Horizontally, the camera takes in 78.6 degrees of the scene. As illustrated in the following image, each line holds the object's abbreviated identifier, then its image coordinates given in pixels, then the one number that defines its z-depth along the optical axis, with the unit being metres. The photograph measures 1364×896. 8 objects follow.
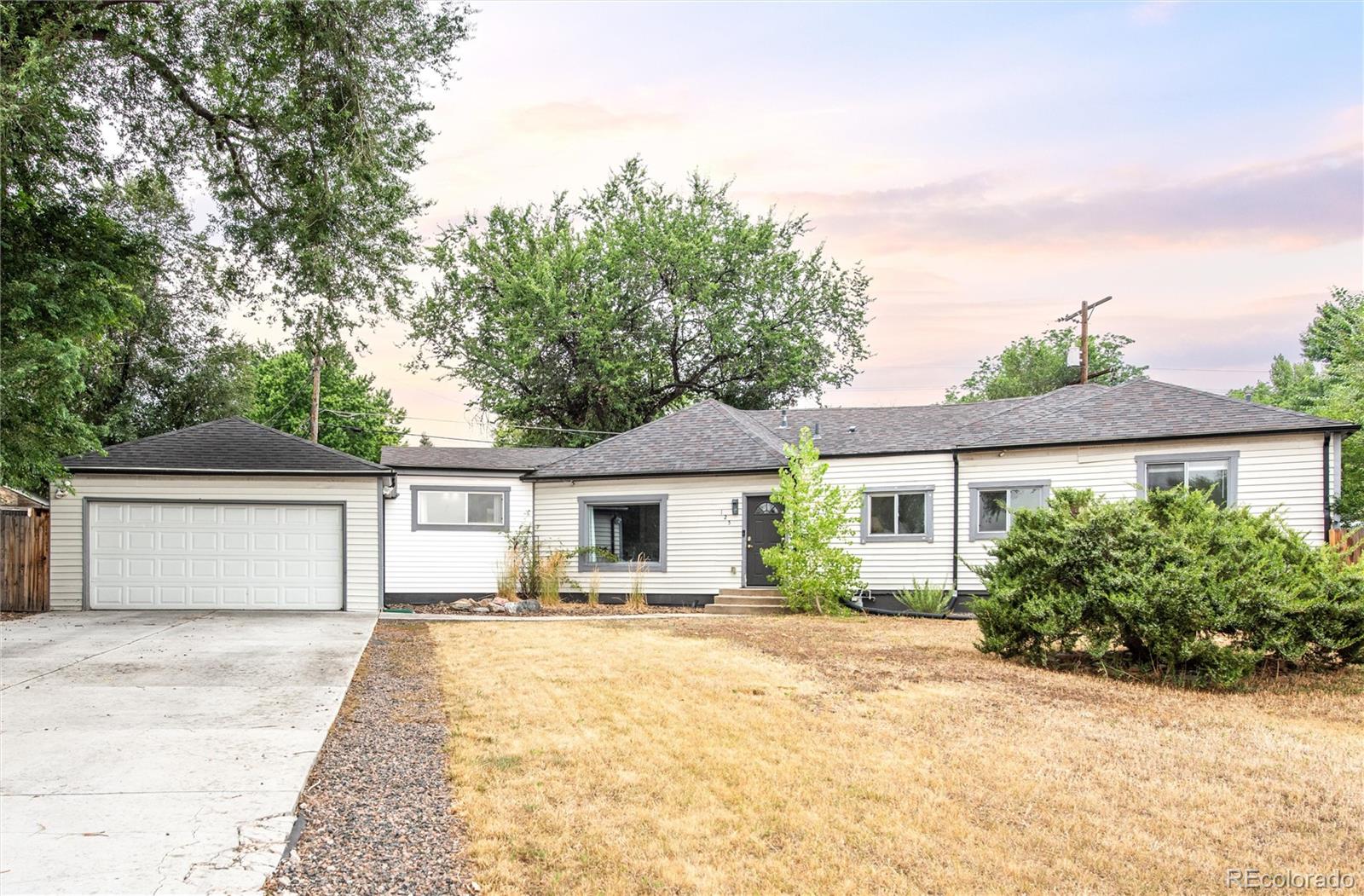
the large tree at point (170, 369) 24.12
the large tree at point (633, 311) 28.84
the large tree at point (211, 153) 8.98
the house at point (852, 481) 14.22
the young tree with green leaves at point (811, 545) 15.07
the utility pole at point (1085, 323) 23.66
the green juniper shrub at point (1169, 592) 7.90
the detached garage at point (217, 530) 14.09
